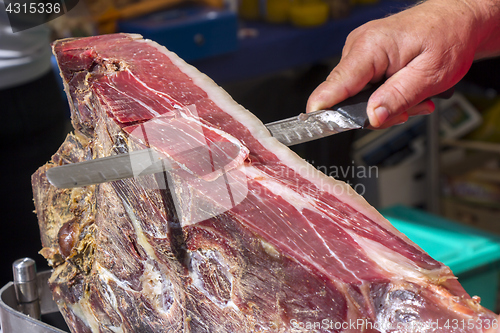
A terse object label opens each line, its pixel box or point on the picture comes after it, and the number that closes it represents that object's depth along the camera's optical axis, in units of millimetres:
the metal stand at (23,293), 1186
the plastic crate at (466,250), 2119
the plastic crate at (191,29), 2551
